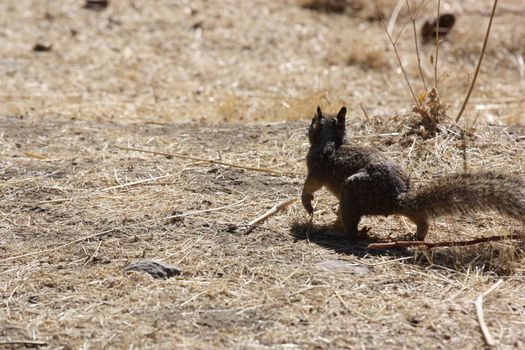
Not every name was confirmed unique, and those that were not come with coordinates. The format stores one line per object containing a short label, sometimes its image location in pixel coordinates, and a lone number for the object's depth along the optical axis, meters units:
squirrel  10.26
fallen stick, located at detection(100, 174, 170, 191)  13.35
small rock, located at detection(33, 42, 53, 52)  24.41
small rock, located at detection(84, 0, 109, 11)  27.76
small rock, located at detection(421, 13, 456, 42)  25.36
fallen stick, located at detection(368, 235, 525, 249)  10.72
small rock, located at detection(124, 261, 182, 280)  10.05
